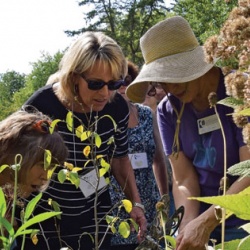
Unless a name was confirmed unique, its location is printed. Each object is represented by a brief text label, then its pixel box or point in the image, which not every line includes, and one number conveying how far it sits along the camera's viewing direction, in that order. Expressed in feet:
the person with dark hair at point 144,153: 10.41
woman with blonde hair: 7.76
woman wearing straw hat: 6.37
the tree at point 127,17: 91.81
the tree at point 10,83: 162.50
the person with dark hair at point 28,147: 6.06
